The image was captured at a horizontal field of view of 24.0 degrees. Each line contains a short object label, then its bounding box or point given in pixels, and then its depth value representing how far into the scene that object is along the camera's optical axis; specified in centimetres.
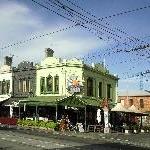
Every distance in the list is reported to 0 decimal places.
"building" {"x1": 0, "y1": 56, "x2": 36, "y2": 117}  4400
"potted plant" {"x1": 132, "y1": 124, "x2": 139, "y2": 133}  4001
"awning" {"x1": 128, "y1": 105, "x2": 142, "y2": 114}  3994
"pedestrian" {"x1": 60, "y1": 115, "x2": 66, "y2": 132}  3585
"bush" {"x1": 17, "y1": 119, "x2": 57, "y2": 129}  3665
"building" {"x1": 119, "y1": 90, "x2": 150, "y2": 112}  6278
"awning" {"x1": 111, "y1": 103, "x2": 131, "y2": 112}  3816
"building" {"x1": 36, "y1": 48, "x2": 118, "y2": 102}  4066
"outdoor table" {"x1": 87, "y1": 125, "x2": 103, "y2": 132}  3692
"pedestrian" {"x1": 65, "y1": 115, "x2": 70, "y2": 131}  3628
